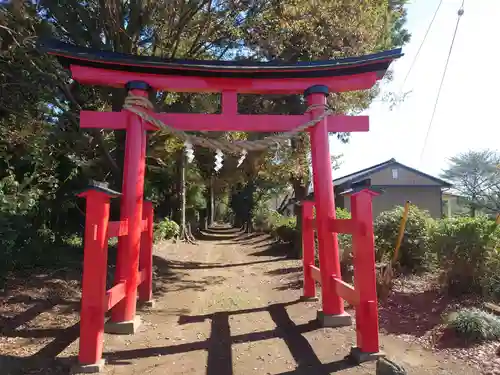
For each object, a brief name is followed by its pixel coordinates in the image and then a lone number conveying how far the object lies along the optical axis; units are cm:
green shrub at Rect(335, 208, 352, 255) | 876
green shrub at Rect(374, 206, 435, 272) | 760
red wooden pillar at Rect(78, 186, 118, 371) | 408
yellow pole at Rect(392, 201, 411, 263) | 750
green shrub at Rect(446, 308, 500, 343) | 456
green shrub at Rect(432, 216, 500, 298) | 596
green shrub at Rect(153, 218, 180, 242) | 1662
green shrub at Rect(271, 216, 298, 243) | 1585
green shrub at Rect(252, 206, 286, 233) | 2278
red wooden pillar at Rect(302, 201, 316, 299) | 709
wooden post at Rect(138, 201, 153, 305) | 685
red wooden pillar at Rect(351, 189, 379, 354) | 432
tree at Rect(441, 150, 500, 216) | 3070
